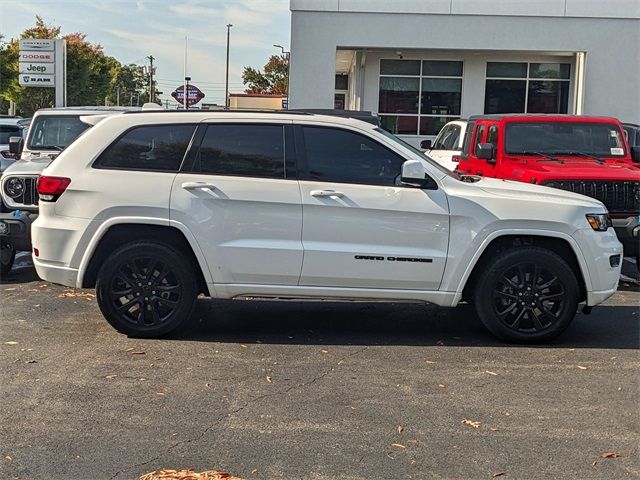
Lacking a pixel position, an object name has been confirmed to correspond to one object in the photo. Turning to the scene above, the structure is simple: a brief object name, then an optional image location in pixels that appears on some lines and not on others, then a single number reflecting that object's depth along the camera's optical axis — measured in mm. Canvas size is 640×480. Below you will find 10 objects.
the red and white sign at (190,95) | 34250
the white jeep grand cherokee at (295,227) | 5895
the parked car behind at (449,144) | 11594
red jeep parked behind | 8305
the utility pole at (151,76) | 75875
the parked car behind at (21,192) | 7691
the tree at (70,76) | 35812
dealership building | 20297
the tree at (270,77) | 66875
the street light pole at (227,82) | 60844
